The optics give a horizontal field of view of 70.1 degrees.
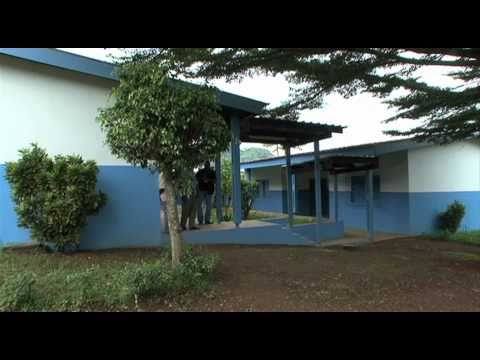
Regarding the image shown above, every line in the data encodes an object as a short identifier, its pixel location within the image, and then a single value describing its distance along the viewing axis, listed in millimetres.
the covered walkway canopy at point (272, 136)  8430
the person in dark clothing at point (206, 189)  8328
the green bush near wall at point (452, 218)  13273
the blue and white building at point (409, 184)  12758
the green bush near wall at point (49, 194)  5551
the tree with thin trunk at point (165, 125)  4441
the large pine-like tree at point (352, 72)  5379
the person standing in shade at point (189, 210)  7680
